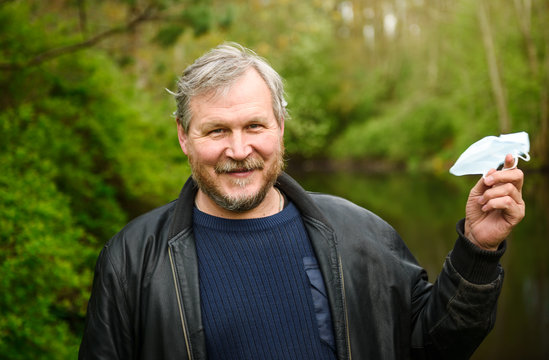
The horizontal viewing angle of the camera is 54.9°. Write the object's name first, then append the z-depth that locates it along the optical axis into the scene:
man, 1.92
